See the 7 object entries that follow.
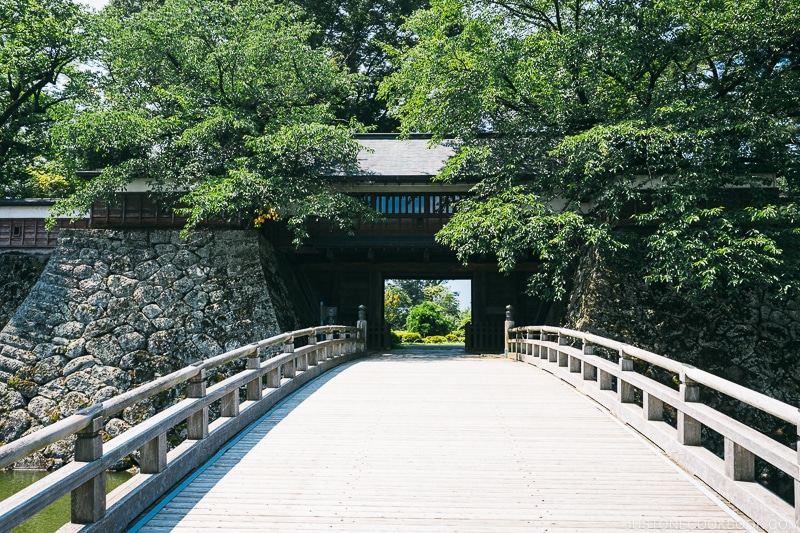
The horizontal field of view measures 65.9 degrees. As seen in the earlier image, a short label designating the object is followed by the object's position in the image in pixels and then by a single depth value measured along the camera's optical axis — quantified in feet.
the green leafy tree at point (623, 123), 44.52
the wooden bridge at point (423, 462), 15.06
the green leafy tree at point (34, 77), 77.97
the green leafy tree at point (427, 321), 118.83
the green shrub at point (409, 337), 112.15
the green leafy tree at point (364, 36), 106.52
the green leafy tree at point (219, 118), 57.11
